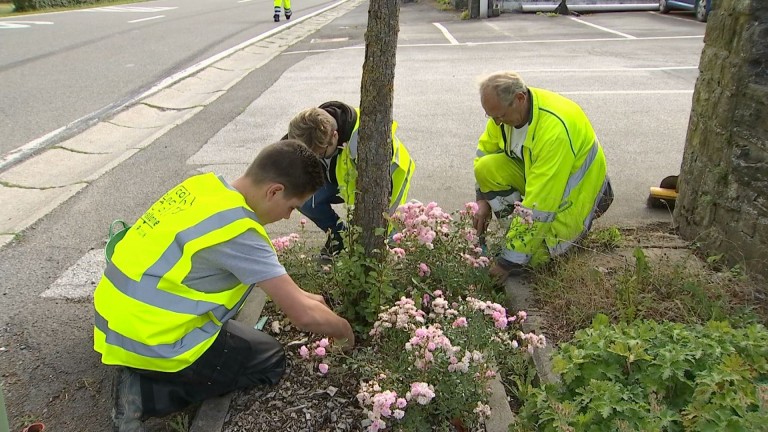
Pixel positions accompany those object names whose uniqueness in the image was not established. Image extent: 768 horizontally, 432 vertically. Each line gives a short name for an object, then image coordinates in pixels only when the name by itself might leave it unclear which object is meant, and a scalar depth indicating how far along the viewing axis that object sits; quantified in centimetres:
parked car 1521
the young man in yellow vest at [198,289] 232
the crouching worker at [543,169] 328
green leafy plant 173
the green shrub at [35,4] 2173
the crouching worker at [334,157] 339
